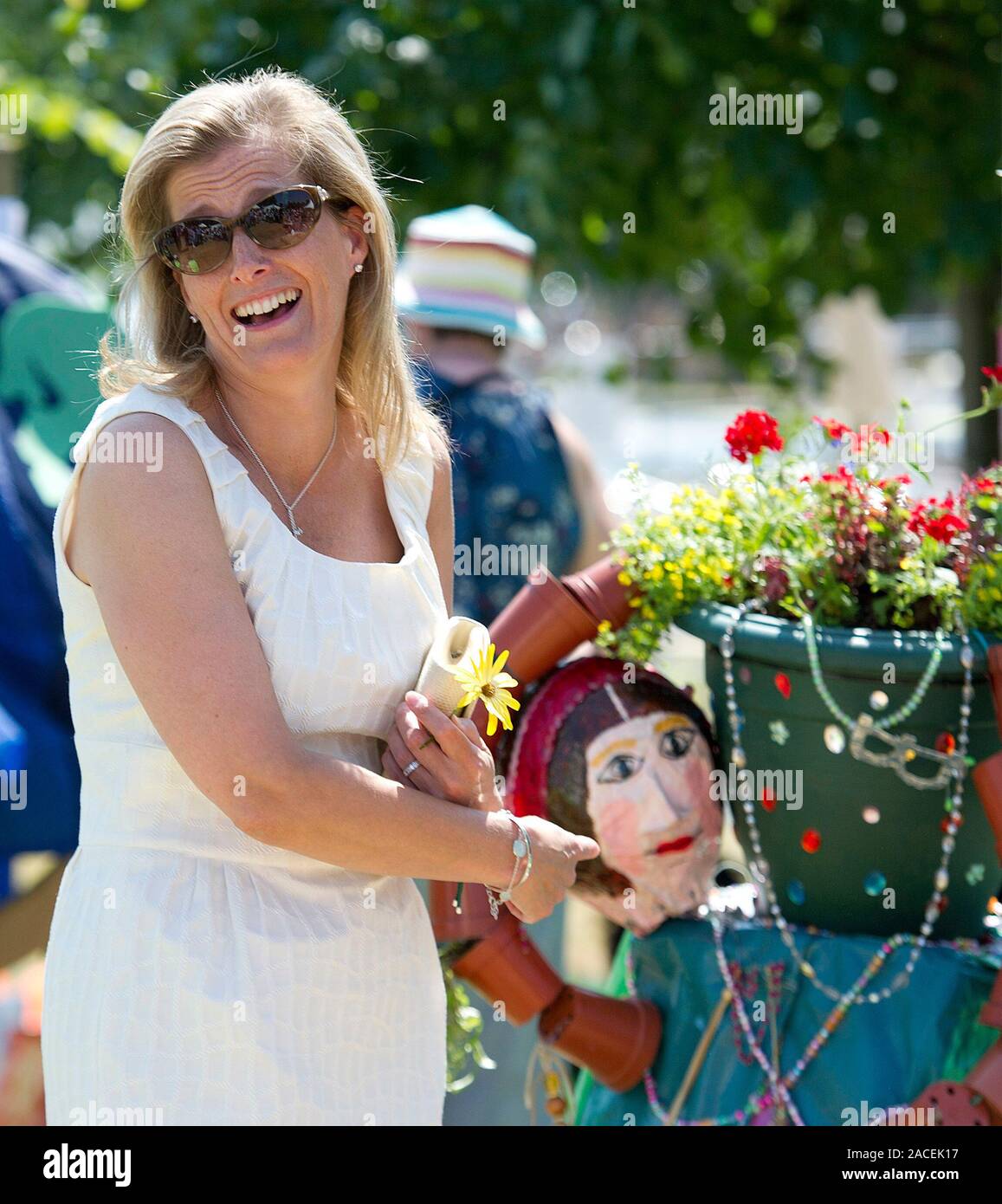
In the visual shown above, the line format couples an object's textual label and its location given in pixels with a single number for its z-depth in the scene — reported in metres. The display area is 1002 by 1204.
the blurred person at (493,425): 3.27
